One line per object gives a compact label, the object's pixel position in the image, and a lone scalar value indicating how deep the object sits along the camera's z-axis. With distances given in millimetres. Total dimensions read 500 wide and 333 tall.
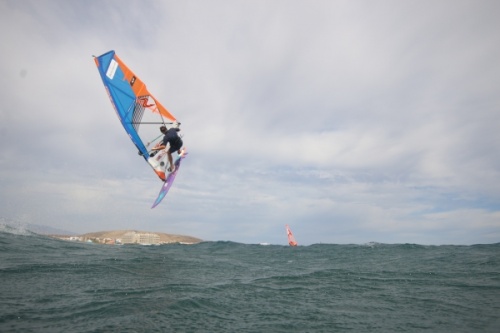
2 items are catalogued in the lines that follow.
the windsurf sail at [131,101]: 13588
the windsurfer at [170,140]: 13883
